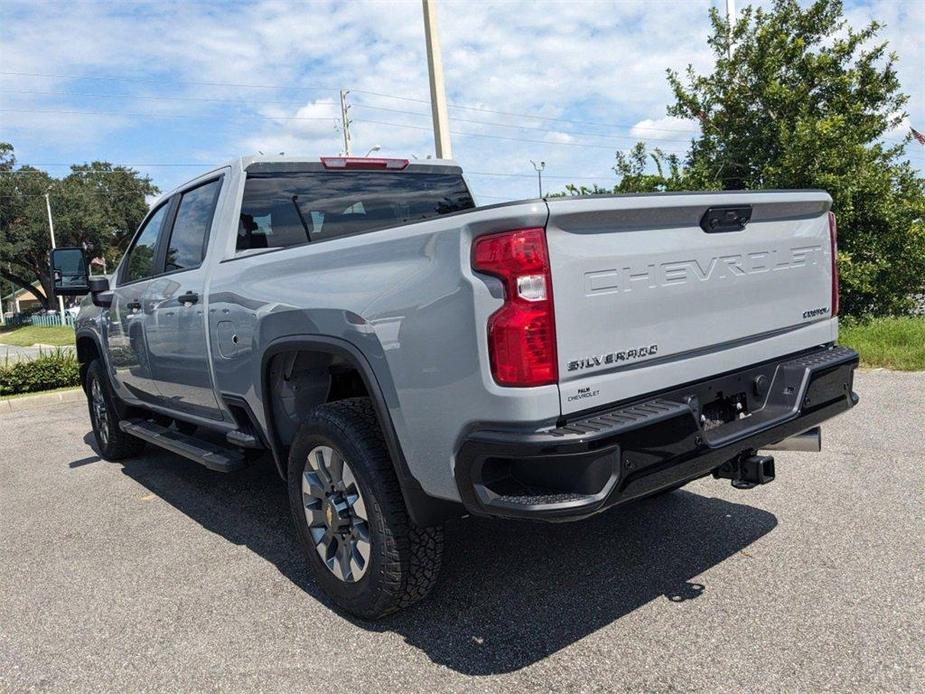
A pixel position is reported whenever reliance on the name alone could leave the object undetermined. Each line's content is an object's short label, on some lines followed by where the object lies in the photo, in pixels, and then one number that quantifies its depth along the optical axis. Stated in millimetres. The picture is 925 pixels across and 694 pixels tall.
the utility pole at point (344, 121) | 43825
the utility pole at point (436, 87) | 10695
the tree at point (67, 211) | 48312
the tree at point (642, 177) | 11586
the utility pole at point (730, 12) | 11881
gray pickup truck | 2359
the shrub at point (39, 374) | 10648
